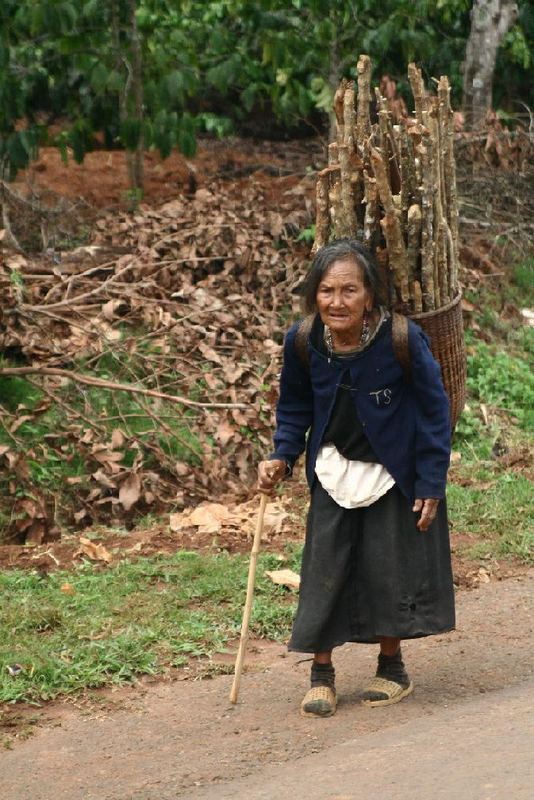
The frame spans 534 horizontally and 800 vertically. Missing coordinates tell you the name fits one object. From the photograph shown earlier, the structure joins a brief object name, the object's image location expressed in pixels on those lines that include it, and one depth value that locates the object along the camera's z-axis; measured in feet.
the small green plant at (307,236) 62.03
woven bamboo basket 30.78
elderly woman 28.37
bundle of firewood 31.17
